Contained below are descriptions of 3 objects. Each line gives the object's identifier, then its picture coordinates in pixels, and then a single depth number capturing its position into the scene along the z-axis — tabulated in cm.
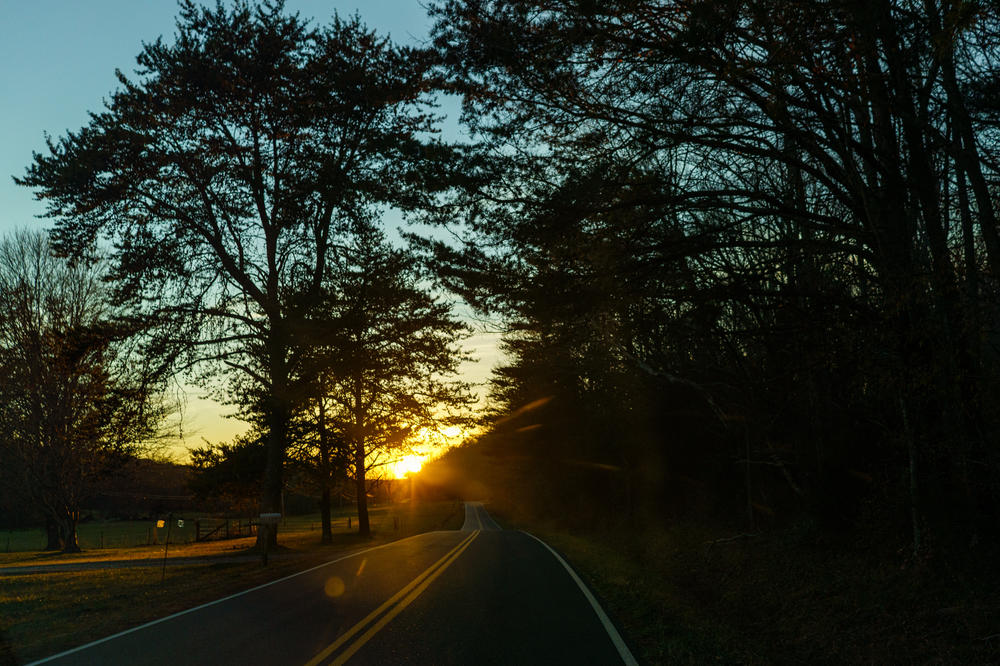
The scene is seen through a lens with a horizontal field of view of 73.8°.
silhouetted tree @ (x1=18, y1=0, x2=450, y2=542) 1834
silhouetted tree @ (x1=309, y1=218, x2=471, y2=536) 2109
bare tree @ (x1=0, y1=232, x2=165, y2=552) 2678
